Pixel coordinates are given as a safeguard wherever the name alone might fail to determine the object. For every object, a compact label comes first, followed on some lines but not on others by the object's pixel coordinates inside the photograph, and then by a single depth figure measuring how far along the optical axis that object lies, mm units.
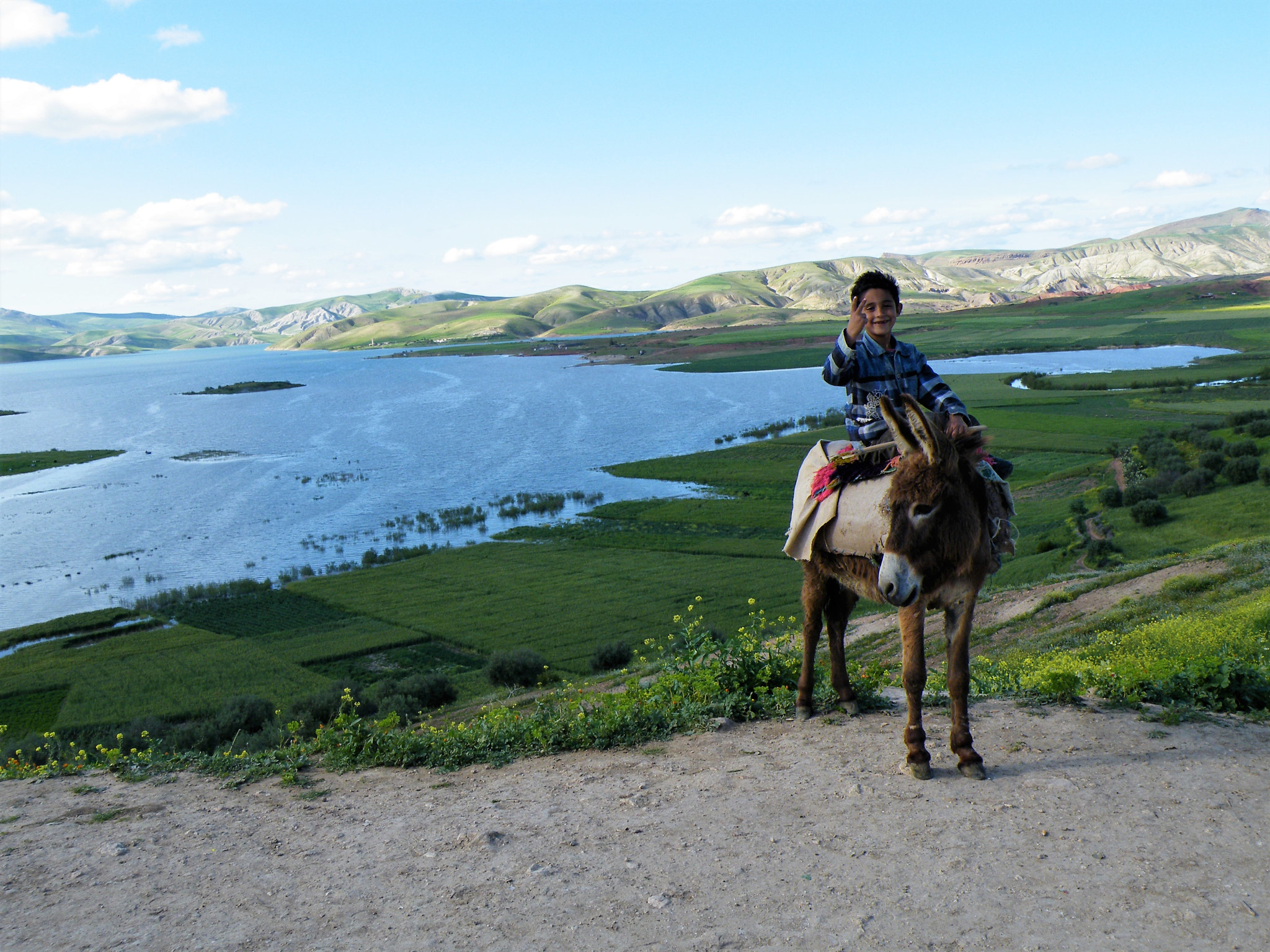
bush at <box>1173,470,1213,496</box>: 42959
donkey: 6500
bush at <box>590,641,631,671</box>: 35000
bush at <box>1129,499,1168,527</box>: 38500
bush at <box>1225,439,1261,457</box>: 49312
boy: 7445
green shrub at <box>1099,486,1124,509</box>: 44188
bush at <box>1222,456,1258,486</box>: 43094
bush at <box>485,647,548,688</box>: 34062
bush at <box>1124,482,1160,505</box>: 42812
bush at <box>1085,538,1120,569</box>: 33969
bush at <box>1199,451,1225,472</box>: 45844
